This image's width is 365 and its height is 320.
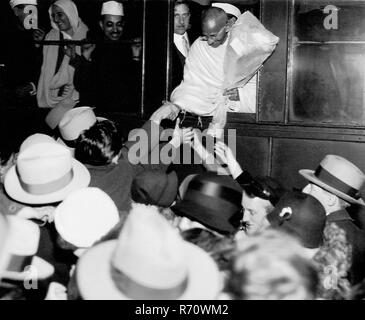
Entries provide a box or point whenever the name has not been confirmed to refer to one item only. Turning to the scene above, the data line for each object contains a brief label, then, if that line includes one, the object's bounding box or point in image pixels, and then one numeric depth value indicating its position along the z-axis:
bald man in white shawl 3.83
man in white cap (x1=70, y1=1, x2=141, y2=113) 4.45
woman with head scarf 4.80
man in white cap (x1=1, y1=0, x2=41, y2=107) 4.99
